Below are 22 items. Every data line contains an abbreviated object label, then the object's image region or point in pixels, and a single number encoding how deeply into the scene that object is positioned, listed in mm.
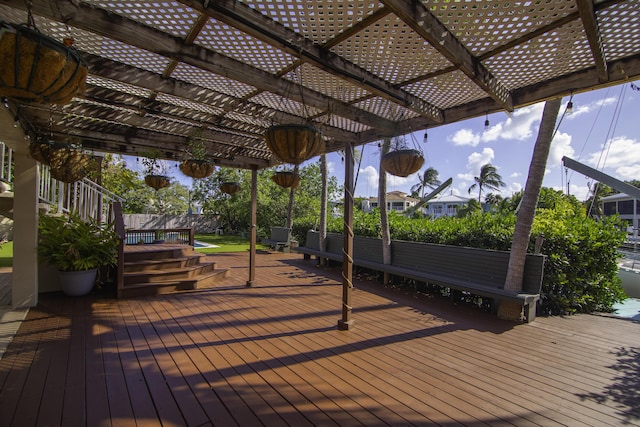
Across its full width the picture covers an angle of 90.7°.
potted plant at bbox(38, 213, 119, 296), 4668
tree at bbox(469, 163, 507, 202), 38312
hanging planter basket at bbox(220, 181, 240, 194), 6965
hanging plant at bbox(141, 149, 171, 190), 5891
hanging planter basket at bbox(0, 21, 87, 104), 1310
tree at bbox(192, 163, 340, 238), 13805
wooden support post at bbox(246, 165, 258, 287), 5758
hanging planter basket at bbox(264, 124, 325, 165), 2607
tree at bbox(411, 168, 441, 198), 38594
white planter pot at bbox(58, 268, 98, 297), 4699
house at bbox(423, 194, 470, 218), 36975
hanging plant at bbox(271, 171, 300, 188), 5062
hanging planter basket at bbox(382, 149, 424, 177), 3410
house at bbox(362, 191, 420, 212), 43844
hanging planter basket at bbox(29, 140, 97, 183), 3693
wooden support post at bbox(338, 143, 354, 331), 3615
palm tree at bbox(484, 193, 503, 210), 36962
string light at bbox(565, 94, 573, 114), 2697
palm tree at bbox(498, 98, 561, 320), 3867
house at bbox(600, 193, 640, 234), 23562
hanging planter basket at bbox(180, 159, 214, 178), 4746
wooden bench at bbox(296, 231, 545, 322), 3953
